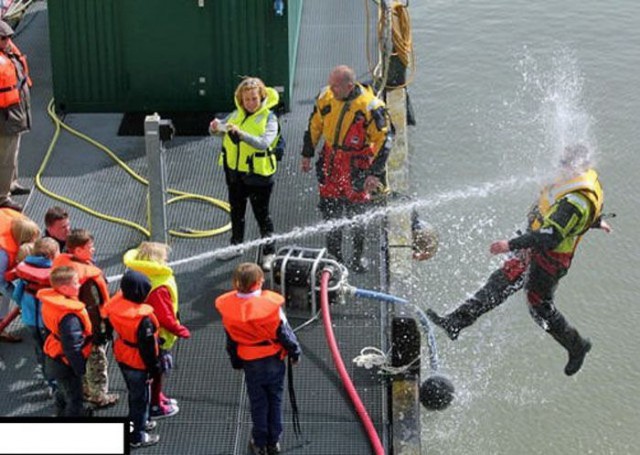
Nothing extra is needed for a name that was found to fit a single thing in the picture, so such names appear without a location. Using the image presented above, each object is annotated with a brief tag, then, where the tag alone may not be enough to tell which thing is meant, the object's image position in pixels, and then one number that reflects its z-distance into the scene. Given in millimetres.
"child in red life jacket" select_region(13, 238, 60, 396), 10222
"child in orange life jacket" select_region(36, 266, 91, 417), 9655
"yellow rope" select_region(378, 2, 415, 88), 16954
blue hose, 11840
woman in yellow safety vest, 11904
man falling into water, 11639
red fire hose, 10576
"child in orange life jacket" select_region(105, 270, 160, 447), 9591
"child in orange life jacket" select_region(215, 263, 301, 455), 9458
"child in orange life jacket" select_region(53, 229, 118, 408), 10153
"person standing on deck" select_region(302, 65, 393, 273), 12424
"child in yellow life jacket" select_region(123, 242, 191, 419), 9899
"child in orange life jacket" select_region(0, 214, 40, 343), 10832
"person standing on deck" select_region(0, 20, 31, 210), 13060
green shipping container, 15437
